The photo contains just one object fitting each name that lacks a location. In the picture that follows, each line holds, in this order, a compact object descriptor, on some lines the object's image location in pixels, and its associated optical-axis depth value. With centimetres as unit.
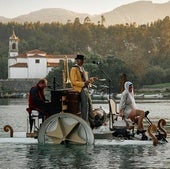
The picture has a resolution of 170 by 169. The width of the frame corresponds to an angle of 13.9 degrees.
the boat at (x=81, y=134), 1892
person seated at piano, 1956
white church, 17312
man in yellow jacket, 1903
